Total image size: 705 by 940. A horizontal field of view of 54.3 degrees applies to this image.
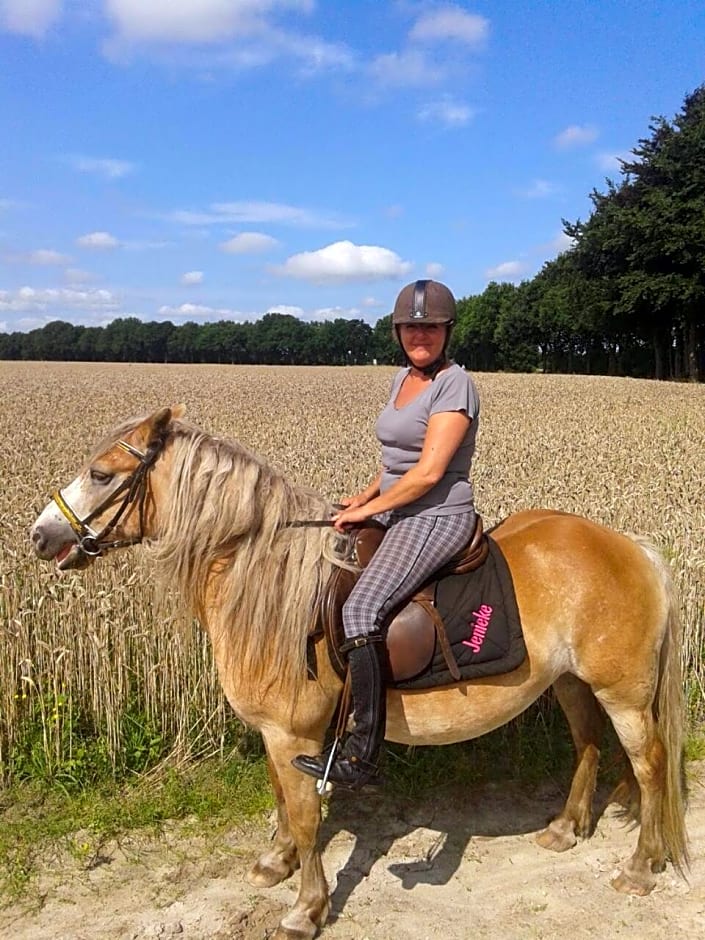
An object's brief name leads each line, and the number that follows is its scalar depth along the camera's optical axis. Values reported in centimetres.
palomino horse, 337
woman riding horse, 338
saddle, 349
